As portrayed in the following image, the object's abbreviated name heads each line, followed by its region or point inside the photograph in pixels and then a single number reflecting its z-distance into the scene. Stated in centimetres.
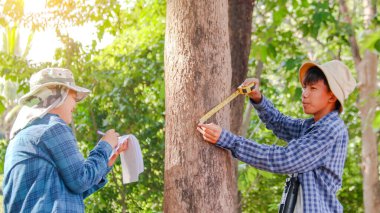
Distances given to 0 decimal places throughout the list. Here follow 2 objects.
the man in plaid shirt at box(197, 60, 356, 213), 312
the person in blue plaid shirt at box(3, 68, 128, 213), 296
